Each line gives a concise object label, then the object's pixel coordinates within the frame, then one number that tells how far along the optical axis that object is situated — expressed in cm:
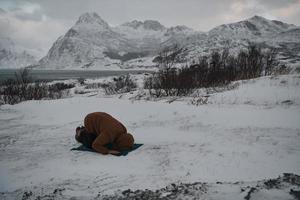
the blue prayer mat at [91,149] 588
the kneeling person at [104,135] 583
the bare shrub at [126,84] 2735
